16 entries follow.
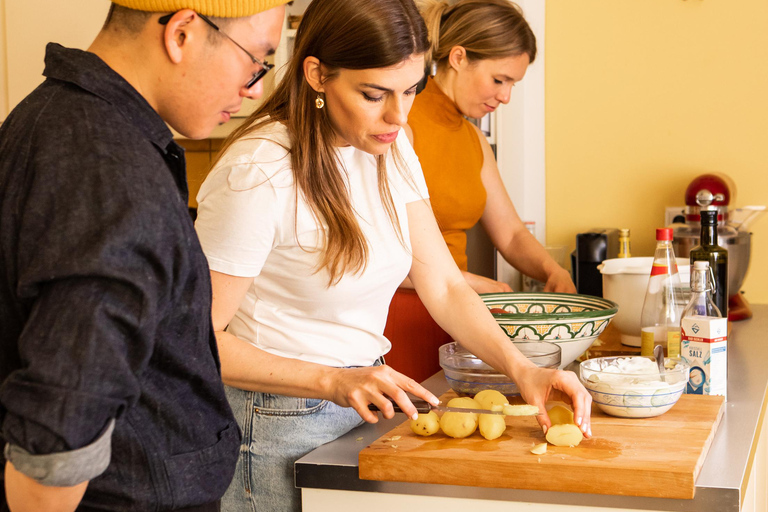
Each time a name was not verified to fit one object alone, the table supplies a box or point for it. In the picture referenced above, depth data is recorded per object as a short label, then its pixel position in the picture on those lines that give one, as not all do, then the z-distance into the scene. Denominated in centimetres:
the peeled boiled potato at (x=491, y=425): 106
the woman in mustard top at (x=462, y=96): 210
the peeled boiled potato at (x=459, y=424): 107
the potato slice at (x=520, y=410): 107
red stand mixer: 220
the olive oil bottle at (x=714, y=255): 167
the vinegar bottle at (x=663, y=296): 154
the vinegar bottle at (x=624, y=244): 201
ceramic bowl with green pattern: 142
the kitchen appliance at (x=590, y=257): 257
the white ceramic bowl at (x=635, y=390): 115
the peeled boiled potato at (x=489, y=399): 118
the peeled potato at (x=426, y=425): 108
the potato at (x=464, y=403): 115
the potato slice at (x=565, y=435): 103
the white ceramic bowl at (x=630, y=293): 172
